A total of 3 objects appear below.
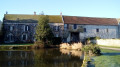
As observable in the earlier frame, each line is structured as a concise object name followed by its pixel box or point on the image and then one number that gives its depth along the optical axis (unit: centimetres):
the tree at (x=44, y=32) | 3203
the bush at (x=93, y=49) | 1833
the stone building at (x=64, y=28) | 3850
